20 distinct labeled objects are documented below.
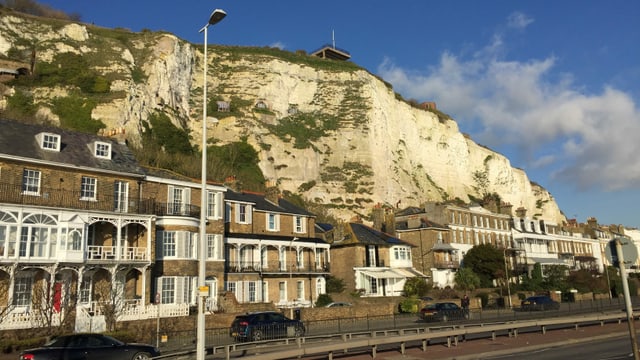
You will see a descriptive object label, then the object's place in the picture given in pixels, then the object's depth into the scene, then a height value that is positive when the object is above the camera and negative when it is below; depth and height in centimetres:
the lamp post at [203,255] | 1255 +118
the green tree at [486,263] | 5588 +299
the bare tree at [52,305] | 2381 +10
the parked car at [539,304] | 4147 -110
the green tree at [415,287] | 4862 +62
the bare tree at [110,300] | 2573 +24
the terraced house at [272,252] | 3906 +368
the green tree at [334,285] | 4669 +99
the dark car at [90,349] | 1641 -139
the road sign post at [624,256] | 943 +54
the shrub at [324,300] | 4166 -22
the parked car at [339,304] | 3834 -52
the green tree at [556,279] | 5812 +113
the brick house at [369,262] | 4834 +308
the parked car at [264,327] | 2486 -131
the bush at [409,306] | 4119 -89
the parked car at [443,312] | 3453 -126
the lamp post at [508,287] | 4727 +35
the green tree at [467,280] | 5397 +124
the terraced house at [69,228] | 2658 +426
